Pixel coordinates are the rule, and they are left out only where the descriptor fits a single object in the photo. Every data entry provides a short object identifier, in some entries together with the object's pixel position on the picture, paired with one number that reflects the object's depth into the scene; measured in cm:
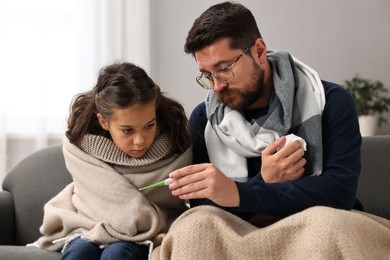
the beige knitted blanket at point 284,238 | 180
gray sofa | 239
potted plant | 381
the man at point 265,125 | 203
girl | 206
